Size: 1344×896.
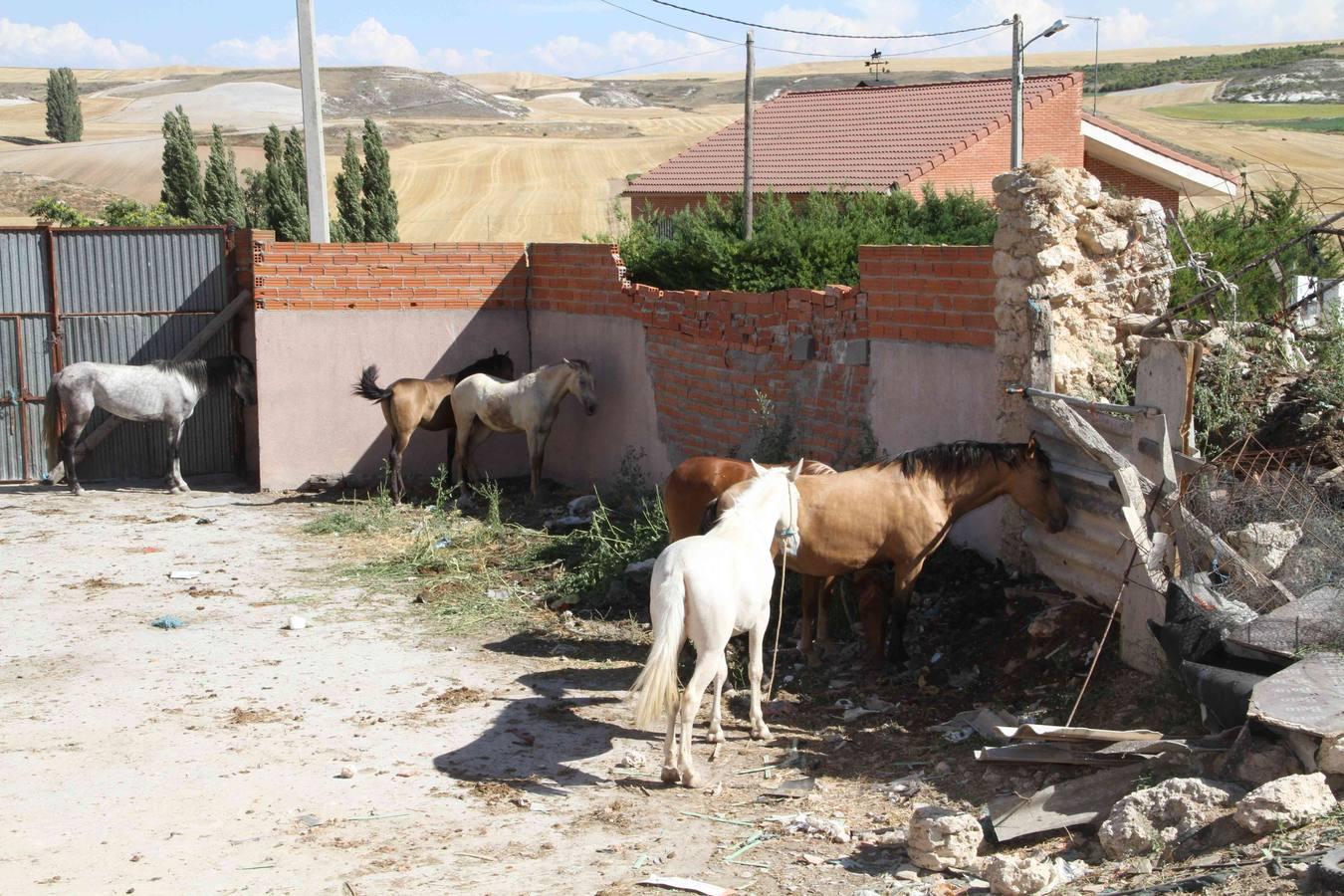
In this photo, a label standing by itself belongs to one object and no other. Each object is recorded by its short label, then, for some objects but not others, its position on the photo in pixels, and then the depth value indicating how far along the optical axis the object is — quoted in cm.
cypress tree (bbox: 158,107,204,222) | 3344
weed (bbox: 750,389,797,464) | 960
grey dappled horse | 1346
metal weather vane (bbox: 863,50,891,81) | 3578
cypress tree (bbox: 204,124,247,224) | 3173
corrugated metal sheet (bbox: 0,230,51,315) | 1379
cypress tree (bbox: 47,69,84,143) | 7931
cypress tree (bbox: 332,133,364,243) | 3102
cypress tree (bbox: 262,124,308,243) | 2953
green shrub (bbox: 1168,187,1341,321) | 793
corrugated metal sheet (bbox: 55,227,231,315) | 1402
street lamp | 1870
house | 2589
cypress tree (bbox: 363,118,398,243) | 3191
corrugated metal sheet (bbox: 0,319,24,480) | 1388
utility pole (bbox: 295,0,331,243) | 1533
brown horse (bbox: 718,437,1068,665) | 715
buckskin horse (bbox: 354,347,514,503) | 1295
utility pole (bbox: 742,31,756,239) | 1538
